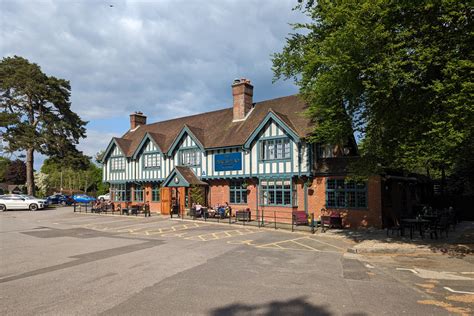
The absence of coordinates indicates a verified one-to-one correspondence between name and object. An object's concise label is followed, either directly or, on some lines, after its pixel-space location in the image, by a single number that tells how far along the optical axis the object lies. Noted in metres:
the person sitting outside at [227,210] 25.94
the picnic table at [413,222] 15.81
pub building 21.92
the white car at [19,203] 38.44
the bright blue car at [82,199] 53.33
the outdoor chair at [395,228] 17.33
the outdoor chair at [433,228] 16.39
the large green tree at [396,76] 11.78
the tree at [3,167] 71.16
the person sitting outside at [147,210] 29.38
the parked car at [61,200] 49.84
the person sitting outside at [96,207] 34.43
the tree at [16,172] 83.62
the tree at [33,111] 42.88
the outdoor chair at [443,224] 17.31
